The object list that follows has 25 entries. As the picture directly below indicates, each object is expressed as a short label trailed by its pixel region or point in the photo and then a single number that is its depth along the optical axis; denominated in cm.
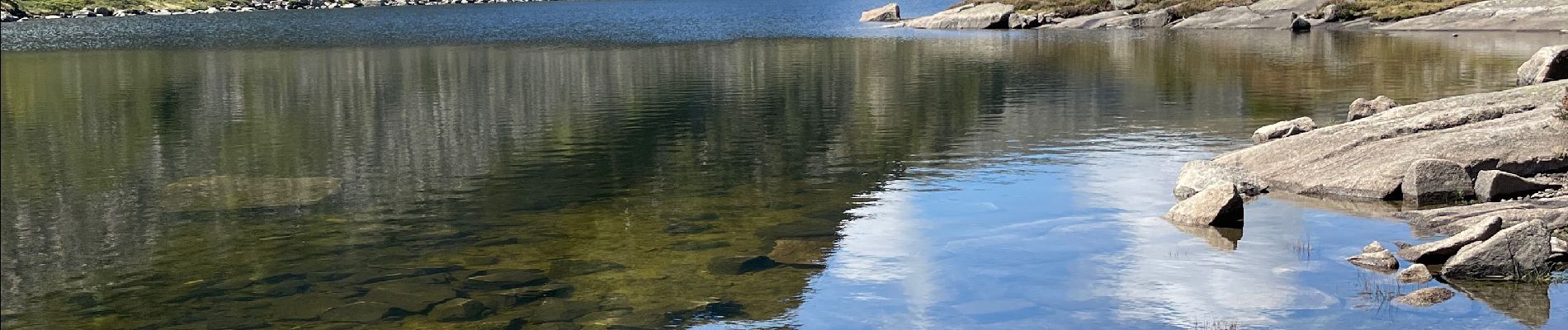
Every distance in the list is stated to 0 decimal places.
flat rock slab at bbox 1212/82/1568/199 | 2789
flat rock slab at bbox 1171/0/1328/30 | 11262
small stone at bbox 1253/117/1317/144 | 3534
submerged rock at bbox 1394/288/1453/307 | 1922
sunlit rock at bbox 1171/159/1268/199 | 2914
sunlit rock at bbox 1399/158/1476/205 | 2683
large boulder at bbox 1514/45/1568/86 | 4475
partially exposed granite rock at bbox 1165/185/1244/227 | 2559
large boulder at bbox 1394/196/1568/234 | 2311
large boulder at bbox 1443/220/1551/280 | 2006
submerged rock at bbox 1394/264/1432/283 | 2030
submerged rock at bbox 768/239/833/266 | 2434
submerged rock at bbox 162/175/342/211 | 3219
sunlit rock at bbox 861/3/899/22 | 14750
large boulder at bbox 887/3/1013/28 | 12612
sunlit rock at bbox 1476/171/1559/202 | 2638
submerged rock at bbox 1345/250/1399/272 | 2159
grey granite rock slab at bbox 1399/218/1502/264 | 2125
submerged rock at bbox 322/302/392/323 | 2081
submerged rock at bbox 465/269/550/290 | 2277
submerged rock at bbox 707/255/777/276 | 2366
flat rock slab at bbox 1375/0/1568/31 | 9264
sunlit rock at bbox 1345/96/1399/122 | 4066
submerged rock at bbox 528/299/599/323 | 2044
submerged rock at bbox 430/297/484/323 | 2062
